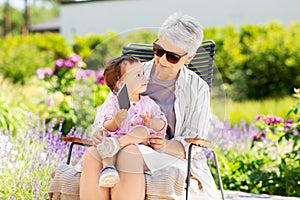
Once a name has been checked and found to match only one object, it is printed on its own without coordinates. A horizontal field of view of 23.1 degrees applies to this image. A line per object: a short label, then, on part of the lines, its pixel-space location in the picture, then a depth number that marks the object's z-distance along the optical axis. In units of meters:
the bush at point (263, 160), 5.12
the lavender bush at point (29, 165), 4.01
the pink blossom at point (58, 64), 8.17
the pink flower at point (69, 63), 8.03
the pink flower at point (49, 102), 7.30
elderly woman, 3.23
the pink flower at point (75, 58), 8.07
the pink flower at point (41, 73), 7.99
